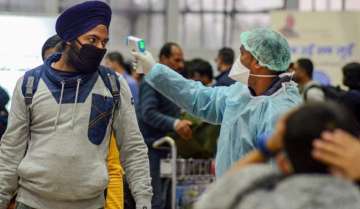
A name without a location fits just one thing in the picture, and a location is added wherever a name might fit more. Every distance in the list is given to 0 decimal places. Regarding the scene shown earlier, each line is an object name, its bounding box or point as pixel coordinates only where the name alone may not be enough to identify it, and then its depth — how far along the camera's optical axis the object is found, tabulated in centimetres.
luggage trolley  1181
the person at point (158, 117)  1109
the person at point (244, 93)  625
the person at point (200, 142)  1181
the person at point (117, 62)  1480
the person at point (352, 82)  932
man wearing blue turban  573
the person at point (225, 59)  1231
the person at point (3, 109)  793
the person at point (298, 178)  319
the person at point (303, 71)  1352
